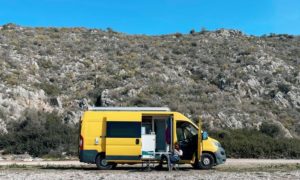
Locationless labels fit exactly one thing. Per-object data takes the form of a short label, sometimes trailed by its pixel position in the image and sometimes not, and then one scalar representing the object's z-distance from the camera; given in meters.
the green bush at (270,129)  34.84
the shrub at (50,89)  41.25
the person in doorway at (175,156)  19.64
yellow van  20.00
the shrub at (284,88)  45.12
